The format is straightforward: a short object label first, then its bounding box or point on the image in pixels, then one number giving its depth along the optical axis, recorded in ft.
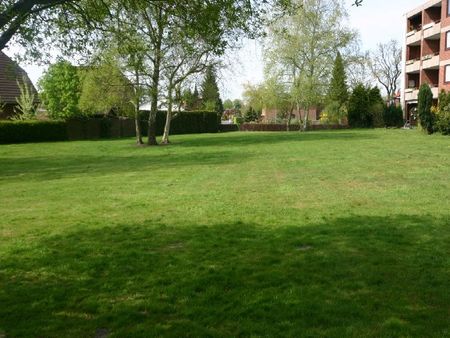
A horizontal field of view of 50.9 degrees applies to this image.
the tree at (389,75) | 261.65
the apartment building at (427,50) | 136.11
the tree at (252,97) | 217.11
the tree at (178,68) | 89.94
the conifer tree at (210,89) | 98.87
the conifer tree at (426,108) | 112.59
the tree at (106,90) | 91.15
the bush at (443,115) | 104.68
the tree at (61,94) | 131.23
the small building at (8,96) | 123.51
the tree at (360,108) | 170.71
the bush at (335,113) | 174.19
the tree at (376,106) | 167.84
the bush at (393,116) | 164.55
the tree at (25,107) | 121.39
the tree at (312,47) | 145.07
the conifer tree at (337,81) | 150.71
